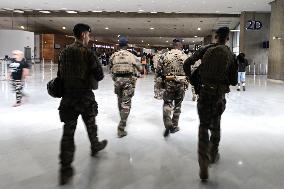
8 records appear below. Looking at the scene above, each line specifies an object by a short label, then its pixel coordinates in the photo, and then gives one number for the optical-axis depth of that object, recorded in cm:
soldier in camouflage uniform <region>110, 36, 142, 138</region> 538
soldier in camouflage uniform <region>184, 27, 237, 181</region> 361
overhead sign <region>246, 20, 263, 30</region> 2534
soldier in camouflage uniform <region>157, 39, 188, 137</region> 553
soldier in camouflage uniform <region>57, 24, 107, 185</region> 356
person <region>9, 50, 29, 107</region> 853
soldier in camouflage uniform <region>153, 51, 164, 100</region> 575
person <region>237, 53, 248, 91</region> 1251
